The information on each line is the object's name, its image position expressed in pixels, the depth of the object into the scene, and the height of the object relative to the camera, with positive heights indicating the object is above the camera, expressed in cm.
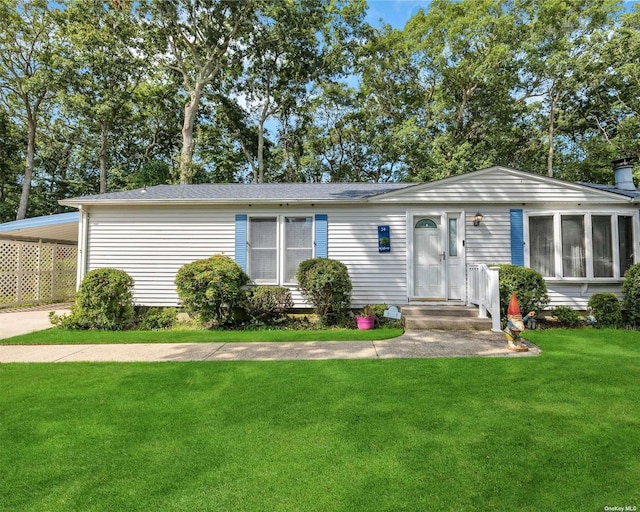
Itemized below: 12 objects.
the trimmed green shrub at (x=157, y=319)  757 -108
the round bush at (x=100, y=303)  707 -66
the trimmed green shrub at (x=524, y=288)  661 -33
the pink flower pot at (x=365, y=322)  720 -106
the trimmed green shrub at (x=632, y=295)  675 -47
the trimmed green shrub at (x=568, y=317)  721 -96
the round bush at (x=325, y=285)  705 -29
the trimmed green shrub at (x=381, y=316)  753 -99
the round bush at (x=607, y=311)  695 -80
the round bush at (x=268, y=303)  738 -69
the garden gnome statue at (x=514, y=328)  511 -83
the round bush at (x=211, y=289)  687 -36
